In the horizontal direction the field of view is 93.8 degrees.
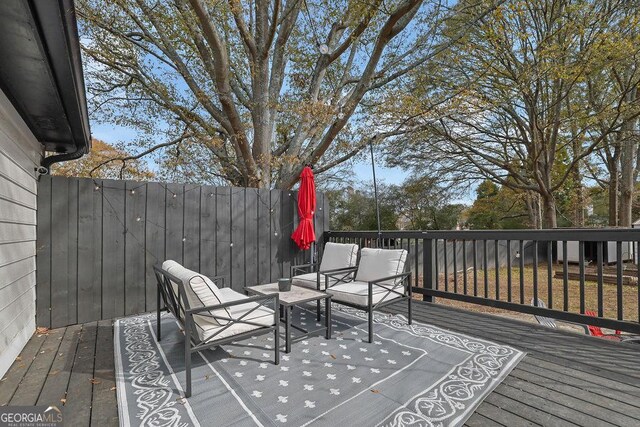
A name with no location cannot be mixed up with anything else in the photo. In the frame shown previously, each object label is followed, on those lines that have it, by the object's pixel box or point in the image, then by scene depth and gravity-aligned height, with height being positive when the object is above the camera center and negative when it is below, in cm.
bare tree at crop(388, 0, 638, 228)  707 +344
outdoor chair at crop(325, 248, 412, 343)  326 -84
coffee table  279 -84
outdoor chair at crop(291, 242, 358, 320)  406 -69
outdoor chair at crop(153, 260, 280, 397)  226 -82
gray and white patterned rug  190 -127
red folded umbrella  524 +14
